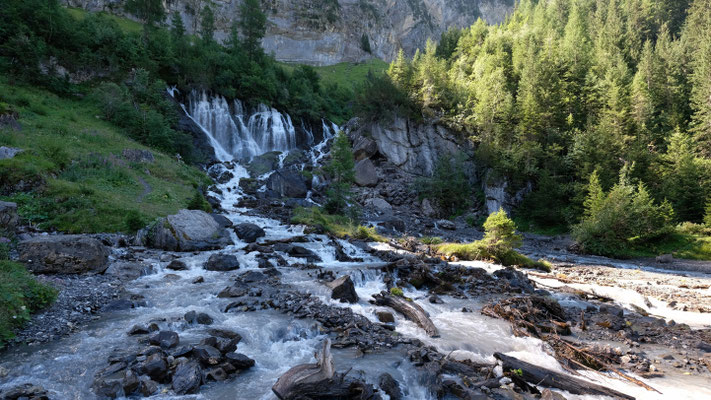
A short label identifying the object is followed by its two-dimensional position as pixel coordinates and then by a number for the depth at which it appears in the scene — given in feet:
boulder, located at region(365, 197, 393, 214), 141.88
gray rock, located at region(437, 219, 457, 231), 129.16
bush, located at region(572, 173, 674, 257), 97.55
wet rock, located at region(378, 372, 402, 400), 22.67
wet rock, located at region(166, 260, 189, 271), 50.65
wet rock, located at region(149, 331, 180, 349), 26.55
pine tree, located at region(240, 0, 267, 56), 212.84
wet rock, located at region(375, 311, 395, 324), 36.91
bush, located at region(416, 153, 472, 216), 149.79
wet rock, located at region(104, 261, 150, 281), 43.91
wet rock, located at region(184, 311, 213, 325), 32.40
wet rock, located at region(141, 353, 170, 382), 22.30
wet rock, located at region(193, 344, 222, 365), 24.58
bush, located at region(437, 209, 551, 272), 68.65
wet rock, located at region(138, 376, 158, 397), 20.87
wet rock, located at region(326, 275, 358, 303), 42.52
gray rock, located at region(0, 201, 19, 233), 44.23
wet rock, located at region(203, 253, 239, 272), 52.95
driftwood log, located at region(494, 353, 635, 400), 23.41
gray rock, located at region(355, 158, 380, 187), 163.63
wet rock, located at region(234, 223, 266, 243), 73.87
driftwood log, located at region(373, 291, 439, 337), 35.04
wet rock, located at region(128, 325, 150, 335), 28.84
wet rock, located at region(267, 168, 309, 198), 132.67
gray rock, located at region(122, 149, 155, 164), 98.83
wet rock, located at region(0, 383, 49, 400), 18.93
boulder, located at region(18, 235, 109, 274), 39.70
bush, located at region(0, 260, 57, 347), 25.98
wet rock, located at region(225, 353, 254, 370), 24.97
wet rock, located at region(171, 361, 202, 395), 21.52
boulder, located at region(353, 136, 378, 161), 177.21
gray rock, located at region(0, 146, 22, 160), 66.39
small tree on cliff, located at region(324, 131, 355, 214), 114.62
